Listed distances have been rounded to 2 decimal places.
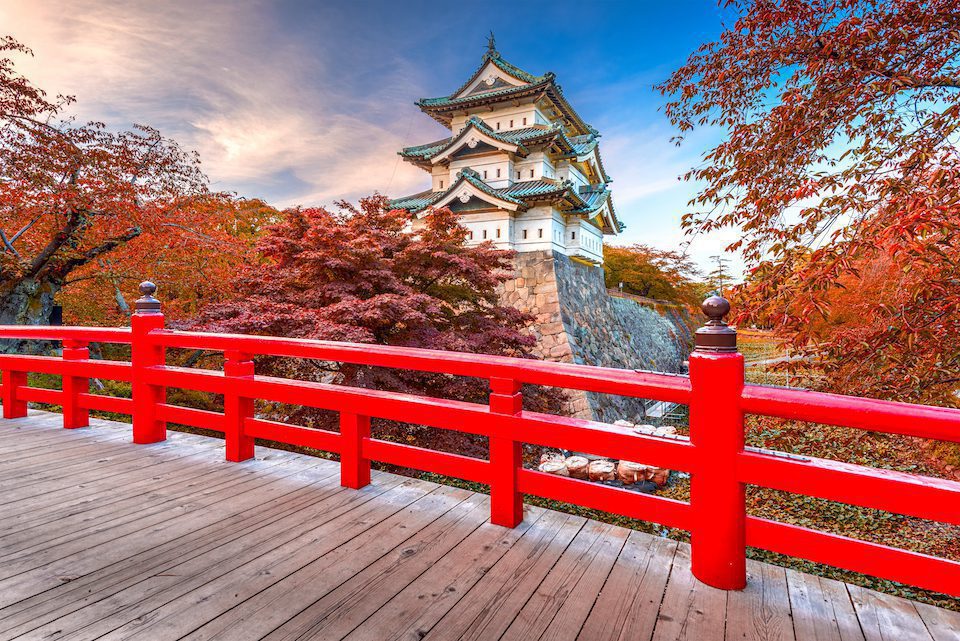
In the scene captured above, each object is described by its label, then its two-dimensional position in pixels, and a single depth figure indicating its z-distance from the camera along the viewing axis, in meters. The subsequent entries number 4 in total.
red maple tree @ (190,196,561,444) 5.55
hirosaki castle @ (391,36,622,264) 18.50
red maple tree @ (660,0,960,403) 2.45
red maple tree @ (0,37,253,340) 6.57
